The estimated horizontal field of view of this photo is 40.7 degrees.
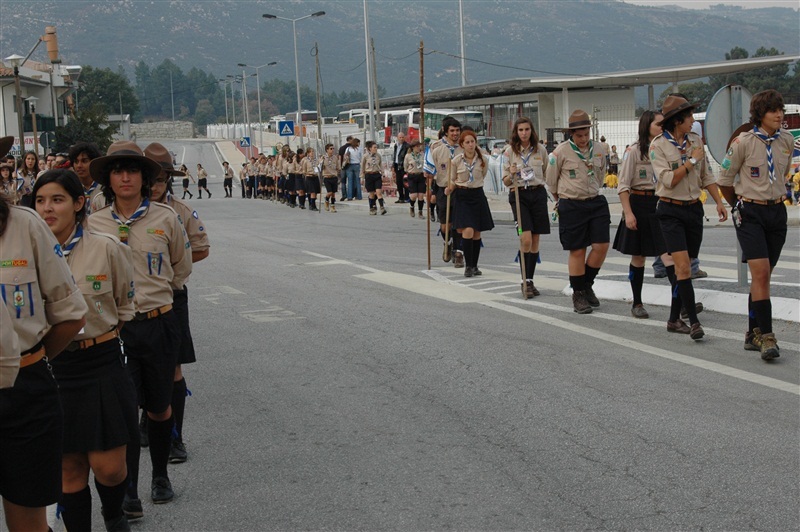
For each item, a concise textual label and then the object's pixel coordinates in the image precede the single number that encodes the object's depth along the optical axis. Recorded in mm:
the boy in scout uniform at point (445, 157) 14523
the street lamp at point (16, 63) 39453
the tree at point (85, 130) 66125
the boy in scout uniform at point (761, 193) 8484
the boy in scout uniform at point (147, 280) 5746
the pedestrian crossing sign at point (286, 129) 44909
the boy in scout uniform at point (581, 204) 10836
